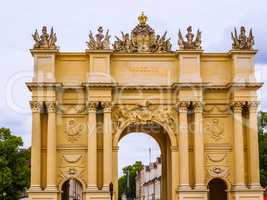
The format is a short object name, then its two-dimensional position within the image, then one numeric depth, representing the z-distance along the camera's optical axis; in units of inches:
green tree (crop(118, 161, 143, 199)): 4929.1
